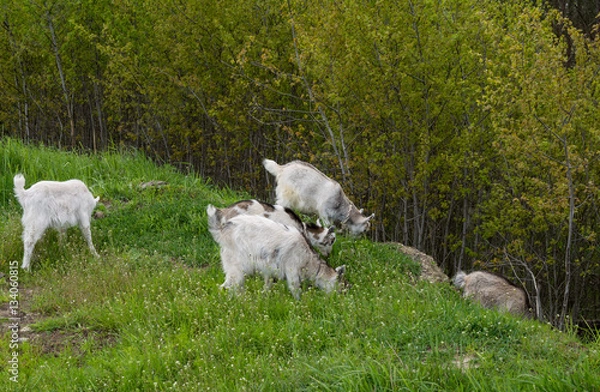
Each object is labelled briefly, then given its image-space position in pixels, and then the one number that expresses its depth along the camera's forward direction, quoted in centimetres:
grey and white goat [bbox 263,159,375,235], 2184
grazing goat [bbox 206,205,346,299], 1513
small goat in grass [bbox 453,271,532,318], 1877
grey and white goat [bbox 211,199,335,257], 1812
